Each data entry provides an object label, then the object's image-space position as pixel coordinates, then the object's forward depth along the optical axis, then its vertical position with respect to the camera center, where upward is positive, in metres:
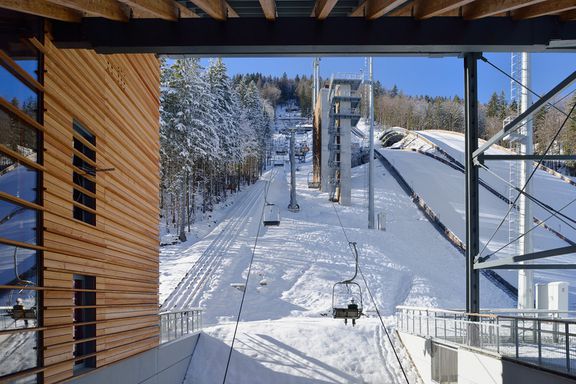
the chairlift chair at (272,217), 29.08 -0.96
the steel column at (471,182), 12.98 +0.41
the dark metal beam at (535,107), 8.05 +1.49
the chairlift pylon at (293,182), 36.59 +1.11
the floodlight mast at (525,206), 14.25 -0.16
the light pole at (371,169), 32.09 +1.71
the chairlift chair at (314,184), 54.76 +1.46
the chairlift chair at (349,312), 12.93 -2.62
